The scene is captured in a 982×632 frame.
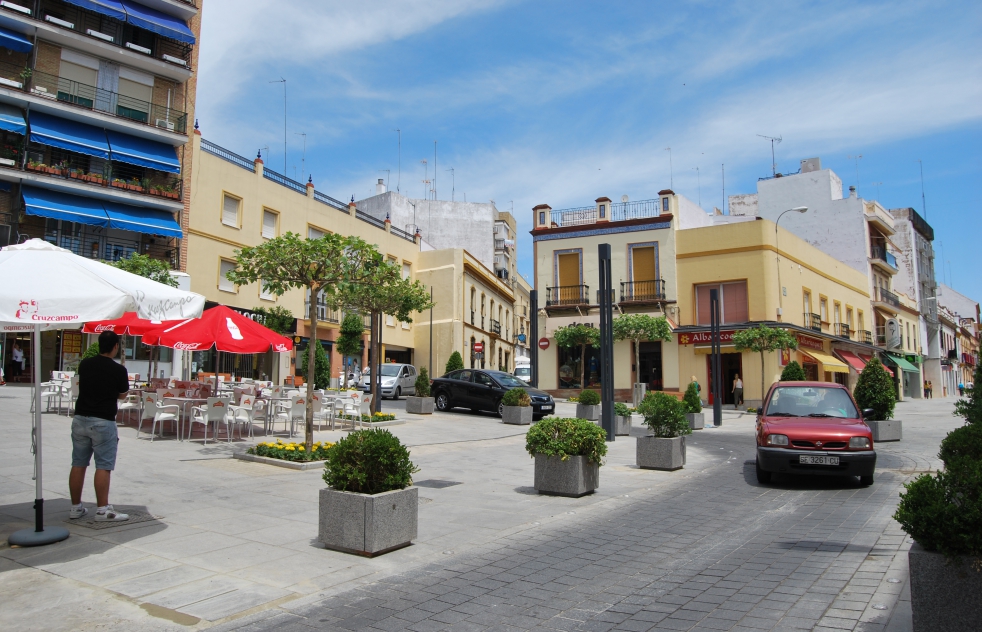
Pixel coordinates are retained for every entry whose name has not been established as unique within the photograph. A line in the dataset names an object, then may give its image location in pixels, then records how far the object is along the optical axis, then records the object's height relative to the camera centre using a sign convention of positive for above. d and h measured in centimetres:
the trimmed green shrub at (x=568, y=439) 891 -72
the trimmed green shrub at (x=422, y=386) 2184 -5
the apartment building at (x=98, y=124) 2459 +1008
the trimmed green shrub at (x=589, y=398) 1945 -40
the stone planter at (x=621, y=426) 1778 -109
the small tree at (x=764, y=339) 2920 +188
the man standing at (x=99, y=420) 654 -33
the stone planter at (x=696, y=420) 2116 -114
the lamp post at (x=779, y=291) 3475 +467
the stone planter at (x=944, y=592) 336 -104
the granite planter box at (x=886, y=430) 1669 -114
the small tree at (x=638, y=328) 3188 +261
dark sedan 2228 -23
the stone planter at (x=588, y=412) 1947 -80
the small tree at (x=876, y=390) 1619 -16
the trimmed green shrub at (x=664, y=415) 1141 -52
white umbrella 575 +78
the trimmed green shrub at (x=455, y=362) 3819 +123
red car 941 -77
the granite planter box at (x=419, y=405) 2170 -65
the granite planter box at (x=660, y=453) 1146 -117
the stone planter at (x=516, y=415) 2016 -91
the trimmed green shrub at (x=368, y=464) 602 -70
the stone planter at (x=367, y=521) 591 -119
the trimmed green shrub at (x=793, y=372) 2355 +39
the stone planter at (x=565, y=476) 887 -120
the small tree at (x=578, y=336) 3306 +230
